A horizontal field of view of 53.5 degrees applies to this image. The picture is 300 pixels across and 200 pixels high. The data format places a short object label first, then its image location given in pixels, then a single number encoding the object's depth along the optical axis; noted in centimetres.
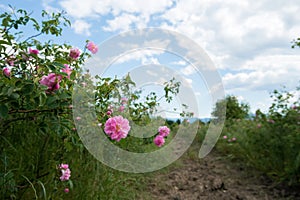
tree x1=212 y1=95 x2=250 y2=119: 809
